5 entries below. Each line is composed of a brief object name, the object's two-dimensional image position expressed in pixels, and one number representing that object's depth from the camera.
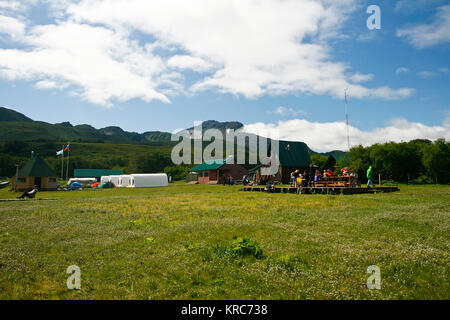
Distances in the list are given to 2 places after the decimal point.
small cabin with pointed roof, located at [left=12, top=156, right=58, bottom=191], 60.47
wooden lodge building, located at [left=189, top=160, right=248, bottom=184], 76.88
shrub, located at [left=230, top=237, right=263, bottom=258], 8.38
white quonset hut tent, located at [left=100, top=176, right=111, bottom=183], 81.15
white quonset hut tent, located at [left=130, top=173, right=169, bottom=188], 70.54
